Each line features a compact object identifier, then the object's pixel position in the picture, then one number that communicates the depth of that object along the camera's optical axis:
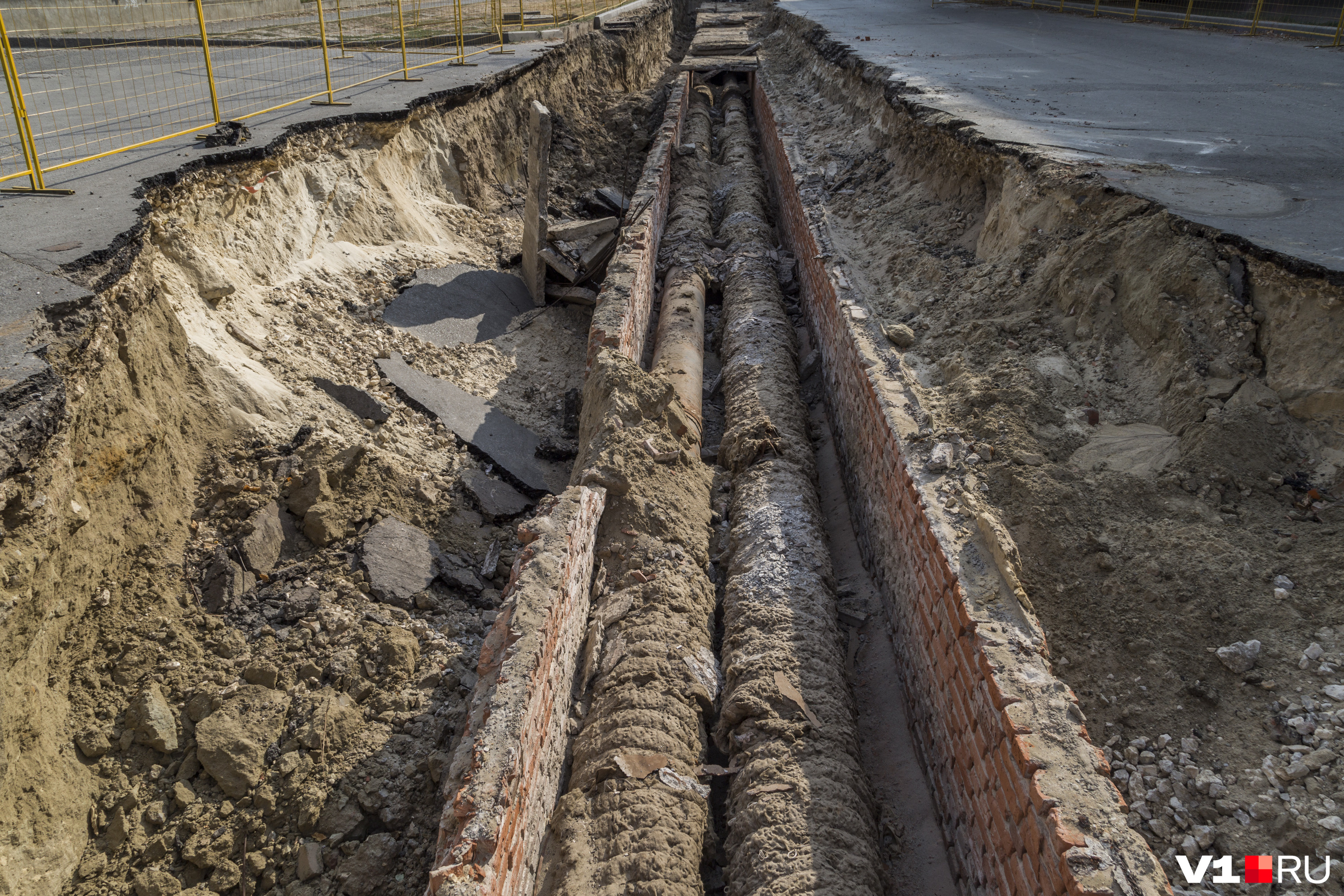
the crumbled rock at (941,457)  3.85
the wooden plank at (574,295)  7.63
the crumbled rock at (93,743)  3.12
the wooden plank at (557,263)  7.45
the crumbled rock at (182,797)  3.16
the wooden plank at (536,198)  7.02
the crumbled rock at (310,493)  4.35
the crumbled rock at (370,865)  3.10
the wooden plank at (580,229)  7.62
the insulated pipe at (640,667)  2.96
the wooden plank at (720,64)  16.22
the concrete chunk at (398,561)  4.20
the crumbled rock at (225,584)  3.80
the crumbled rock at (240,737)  3.25
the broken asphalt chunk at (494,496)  5.17
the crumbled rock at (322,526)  4.29
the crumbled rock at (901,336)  5.14
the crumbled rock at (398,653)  3.85
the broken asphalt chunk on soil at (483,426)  5.55
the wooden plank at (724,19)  23.77
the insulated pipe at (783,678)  3.00
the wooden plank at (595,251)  7.64
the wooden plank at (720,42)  18.30
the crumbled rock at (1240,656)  2.88
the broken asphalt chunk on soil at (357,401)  5.24
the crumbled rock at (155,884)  2.94
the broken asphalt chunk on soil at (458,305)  6.48
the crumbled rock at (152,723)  3.24
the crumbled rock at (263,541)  4.02
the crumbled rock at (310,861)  3.12
